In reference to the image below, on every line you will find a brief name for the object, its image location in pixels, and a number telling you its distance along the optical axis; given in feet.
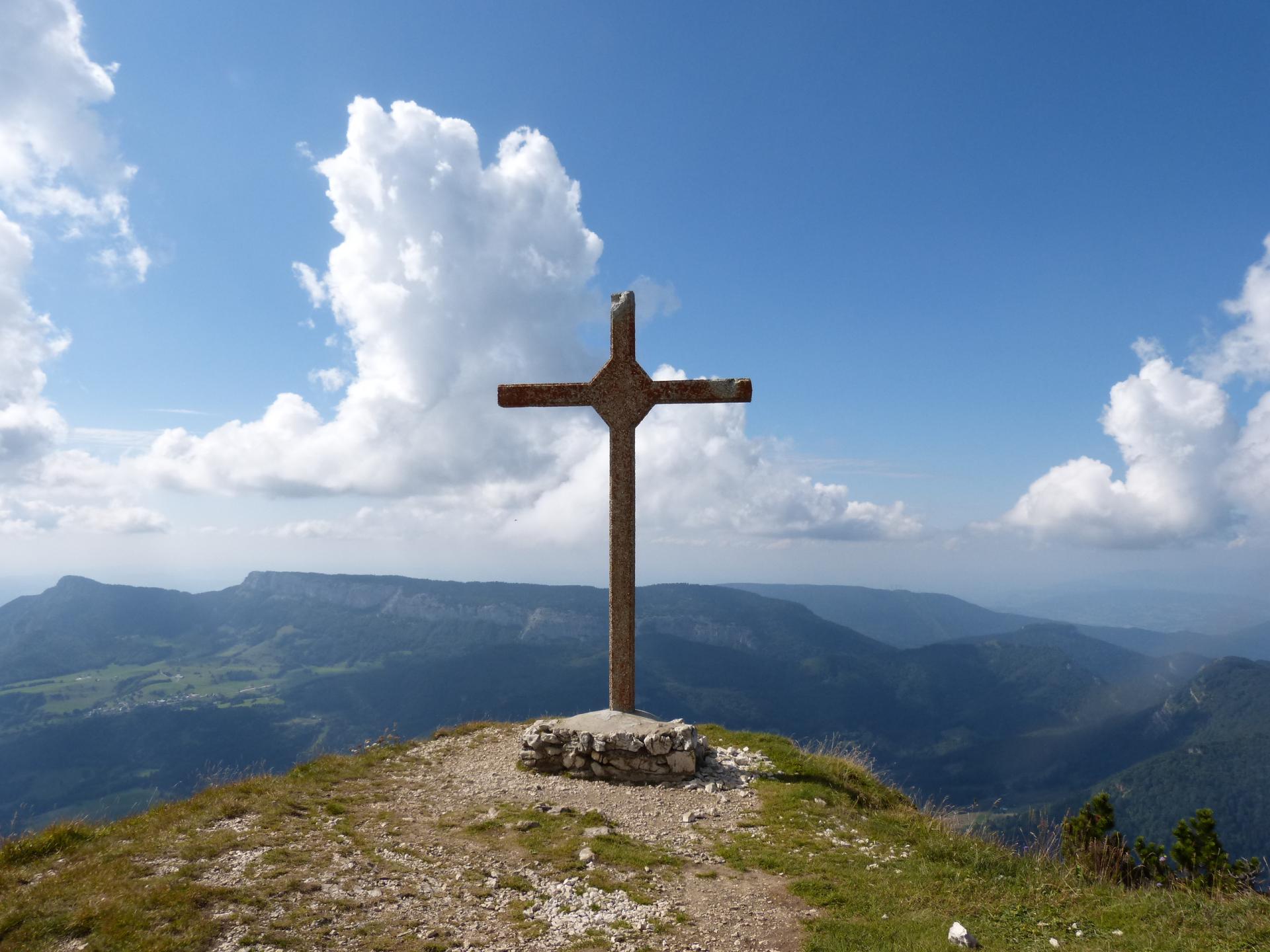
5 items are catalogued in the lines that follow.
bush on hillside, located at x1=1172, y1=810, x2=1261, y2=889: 28.58
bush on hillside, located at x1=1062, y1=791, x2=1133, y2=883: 27.72
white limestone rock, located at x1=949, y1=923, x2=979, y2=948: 19.48
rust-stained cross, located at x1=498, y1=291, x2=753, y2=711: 43.75
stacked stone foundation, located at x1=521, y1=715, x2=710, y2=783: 38.42
